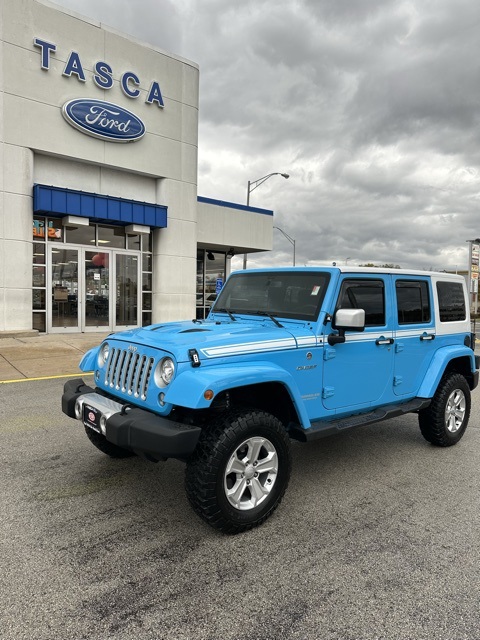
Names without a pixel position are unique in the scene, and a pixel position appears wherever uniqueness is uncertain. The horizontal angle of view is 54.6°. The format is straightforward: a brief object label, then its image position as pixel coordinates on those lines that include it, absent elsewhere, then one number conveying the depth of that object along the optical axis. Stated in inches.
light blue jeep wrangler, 116.8
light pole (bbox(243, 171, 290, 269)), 967.0
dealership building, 525.0
